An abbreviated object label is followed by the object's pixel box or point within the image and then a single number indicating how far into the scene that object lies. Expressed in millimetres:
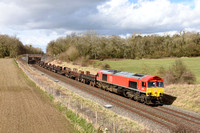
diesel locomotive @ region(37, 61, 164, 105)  21828
